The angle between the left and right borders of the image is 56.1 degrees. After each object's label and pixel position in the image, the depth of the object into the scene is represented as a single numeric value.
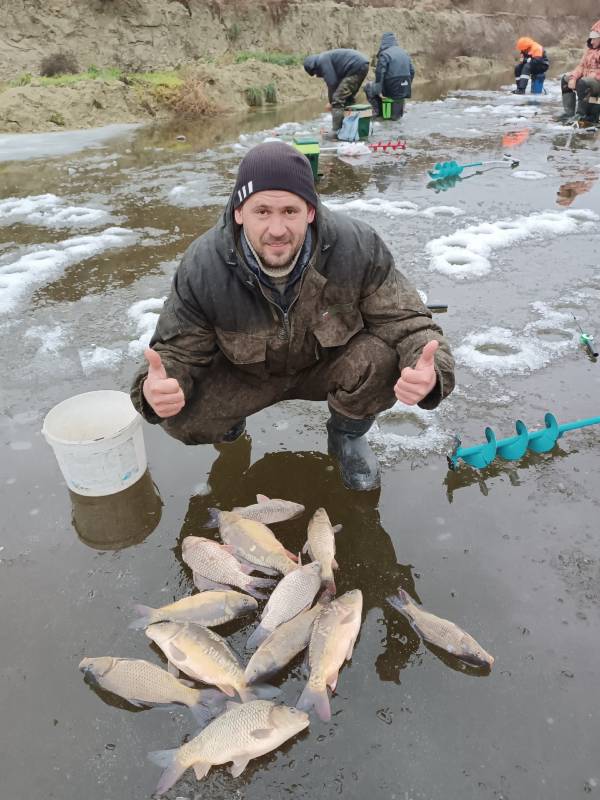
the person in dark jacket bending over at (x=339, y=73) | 10.77
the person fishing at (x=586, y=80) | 10.86
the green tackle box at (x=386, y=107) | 12.16
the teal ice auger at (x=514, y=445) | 2.58
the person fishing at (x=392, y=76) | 11.77
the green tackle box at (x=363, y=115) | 9.43
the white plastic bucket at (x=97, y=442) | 2.33
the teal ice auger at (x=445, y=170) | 7.42
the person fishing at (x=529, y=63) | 15.80
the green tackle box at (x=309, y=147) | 6.18
